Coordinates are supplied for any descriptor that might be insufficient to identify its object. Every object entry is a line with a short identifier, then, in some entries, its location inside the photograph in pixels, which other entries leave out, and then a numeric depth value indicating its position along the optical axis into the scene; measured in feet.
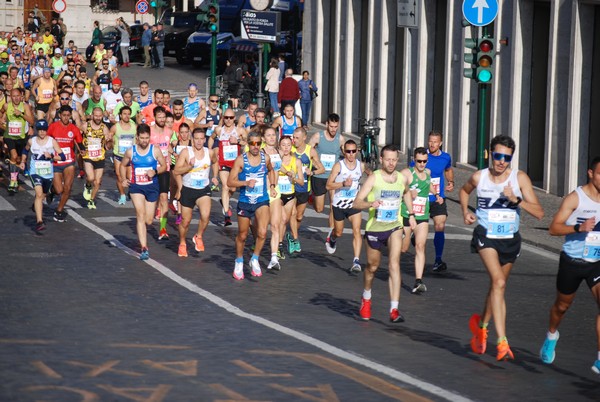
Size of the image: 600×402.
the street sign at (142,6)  203.02
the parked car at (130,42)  192.65
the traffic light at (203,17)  131.54
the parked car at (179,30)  193.26
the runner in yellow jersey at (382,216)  46.03
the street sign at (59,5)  185.37
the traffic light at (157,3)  221.87
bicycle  97.60
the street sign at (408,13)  85.81
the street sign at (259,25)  122.83
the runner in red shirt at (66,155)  70.13
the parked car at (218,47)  161.27
